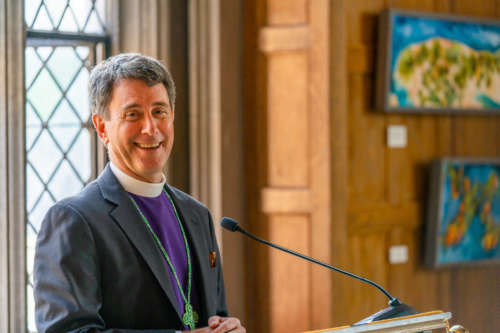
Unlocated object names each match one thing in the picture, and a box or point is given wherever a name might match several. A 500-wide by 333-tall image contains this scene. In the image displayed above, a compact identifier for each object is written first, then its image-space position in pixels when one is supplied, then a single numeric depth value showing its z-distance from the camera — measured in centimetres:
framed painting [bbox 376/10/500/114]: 699
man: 536
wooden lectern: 533
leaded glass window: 662
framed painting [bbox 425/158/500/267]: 714
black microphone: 549
